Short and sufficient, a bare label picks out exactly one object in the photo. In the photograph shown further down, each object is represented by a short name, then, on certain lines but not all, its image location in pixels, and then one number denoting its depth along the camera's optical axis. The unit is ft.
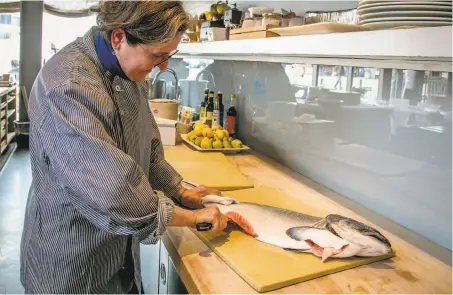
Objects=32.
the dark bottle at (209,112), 9.63
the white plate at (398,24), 2.97
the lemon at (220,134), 8.76
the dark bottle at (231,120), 9.44
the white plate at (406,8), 3.01
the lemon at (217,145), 8.57
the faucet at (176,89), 12.33
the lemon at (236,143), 8.66
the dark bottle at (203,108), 9.96
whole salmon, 4.00
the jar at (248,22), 6.40
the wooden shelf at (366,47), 2.68
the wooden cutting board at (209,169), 6.27
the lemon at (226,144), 8.67
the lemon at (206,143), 8.48
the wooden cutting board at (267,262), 3.59
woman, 3.47
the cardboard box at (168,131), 8.94
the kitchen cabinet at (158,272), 4.82
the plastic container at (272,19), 5.79
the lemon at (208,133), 8.79
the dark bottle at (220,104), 9.56
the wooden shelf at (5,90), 19.76
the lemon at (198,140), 8.75
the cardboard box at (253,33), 5.36
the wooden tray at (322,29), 3.54
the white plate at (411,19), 3.00
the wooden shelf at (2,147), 19.68
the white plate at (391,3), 3.03
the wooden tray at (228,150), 8.47
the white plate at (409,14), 3.00
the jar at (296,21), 5.69
